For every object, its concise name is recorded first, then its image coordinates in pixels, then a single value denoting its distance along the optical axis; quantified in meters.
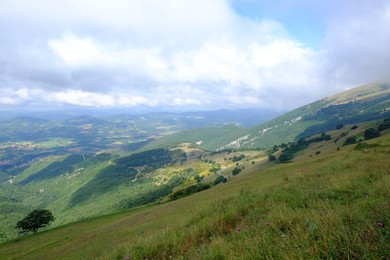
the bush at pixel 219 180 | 122.06
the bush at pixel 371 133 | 90.41
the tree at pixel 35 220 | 88.67
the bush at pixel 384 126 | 100.09
